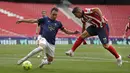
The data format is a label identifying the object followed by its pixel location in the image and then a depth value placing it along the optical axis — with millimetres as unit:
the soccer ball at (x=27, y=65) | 14477
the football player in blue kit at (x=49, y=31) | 15125
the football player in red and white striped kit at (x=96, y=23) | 15727
